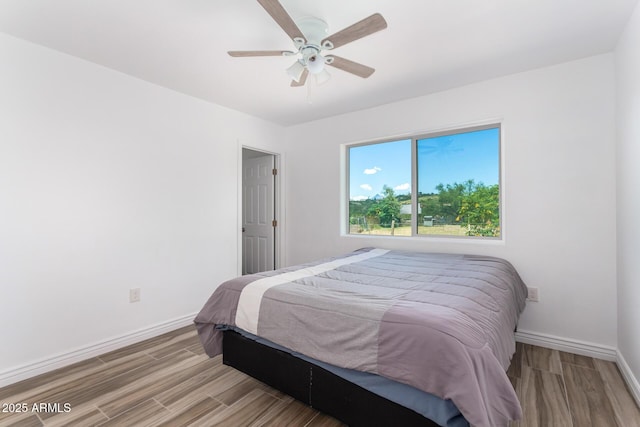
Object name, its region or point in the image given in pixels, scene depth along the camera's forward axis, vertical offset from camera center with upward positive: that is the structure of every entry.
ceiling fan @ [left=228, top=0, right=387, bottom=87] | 1.54 +1.01
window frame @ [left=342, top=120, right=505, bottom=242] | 2.84 +0.46
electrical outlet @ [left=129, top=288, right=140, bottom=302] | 2.69 -0.72
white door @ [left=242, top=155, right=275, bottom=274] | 4.37 +0.01
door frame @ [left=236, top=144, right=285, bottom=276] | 4.30 +0.07
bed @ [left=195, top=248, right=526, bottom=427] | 1.15 -0.59
